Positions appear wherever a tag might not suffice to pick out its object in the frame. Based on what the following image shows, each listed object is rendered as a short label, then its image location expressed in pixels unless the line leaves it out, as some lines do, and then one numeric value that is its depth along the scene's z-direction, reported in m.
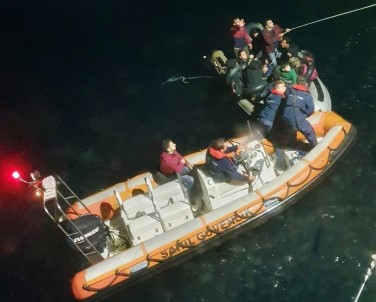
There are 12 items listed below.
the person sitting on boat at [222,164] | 8.41
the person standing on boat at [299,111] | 9.10
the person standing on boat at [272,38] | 11.30
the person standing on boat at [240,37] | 11.74
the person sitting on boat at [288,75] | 10.16
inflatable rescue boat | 8.12
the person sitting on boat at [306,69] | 10.28
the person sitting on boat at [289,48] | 10.83
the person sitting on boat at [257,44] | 11.78
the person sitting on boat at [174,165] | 8.51
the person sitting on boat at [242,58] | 10.91
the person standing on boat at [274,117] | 9.47
